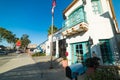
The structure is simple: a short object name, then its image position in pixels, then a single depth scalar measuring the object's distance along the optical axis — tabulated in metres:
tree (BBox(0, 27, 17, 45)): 30.94
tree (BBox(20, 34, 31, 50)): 46.28
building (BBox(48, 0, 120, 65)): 4.75
